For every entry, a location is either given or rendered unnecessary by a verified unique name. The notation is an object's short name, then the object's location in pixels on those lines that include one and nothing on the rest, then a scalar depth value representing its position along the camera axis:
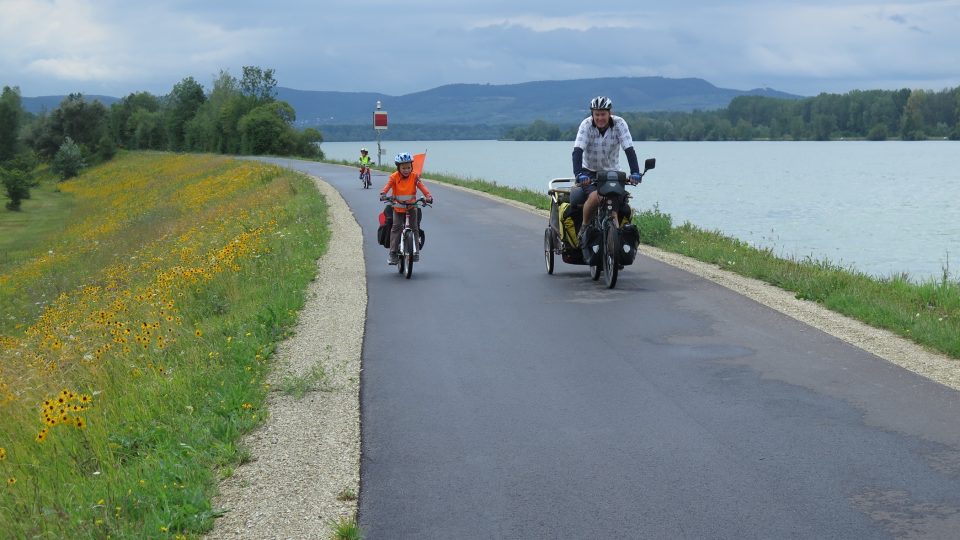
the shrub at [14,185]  71.06
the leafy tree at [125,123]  129.75
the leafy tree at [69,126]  126.00
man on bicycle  13.32
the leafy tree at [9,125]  134.00
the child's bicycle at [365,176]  39.22
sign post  58.56
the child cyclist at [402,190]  15.26
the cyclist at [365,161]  39.53
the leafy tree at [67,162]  106.53
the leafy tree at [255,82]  111.44
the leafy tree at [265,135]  92.00
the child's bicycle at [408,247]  14.99
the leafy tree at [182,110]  119.12
